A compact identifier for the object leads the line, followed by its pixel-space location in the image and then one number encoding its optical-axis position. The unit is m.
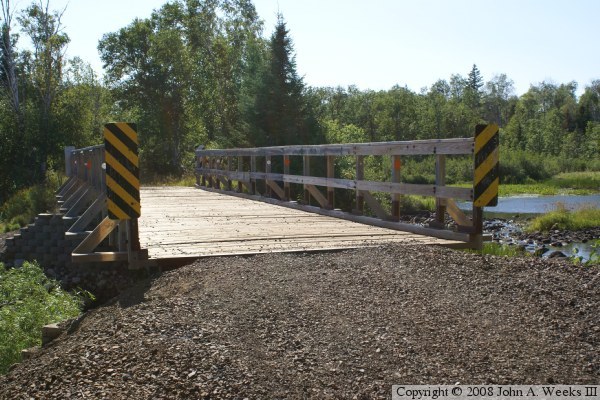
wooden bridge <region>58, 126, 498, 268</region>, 6.71
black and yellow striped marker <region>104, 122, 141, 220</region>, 6.37
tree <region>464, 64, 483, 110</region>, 110.62
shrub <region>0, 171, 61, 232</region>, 20.72
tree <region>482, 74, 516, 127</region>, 127.94
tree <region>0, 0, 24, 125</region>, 27.55
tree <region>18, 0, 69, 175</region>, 26.83
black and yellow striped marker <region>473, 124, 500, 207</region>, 6.87
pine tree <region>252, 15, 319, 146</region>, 31.78
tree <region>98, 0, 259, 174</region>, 44.56
